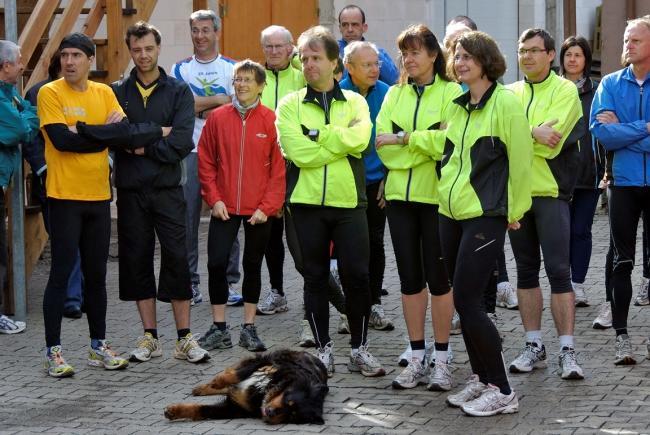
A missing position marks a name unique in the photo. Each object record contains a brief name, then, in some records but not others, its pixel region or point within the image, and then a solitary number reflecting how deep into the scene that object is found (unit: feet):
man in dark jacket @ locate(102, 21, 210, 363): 40.39
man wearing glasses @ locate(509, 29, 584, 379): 37.52
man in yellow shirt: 39.07
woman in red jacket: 41.84
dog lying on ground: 33.09
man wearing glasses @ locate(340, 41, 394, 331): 41.34
